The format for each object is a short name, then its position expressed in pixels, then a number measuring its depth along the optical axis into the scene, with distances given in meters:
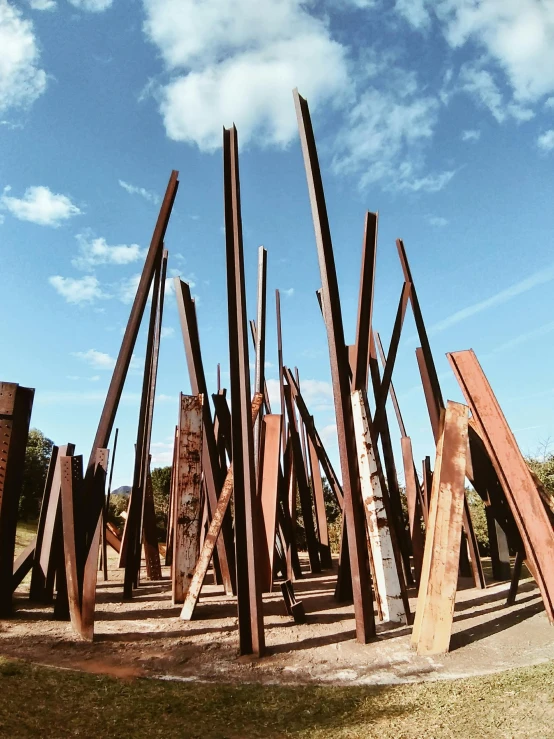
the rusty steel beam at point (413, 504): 5.23
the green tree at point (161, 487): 15.76
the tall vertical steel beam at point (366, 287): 4.98
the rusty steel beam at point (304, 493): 7.84
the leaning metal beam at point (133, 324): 5.15
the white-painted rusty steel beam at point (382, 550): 4.18
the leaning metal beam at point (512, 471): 3.97
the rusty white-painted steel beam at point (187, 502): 5.12
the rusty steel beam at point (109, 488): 7.39
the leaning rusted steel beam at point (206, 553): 4.55
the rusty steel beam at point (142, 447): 5.84
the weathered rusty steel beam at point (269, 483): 5.32
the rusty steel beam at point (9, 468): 4.79
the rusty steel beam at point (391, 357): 5.41
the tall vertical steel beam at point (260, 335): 6.68
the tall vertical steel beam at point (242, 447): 3.56
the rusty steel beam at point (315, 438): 8.36
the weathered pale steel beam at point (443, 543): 3.52
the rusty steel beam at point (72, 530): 4.13
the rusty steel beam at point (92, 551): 4.02
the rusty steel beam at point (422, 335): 6.14
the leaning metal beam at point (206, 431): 5.55
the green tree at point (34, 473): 15.74
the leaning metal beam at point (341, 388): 3.81
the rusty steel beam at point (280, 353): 8.26
